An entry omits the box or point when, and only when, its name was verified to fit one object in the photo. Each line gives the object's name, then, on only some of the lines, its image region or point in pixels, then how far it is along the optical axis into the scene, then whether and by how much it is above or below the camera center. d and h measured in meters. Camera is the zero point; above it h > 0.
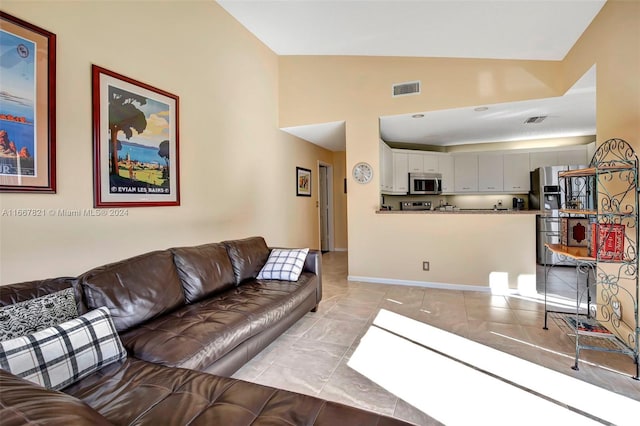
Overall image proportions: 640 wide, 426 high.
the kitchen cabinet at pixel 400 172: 5.76 +0.76
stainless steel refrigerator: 5.28 +0.24
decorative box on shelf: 2.41 -0.18
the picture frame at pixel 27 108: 1.78 +0.67
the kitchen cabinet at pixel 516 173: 5.89 +0.76
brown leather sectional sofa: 1.00 -0.68
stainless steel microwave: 5.93 +0.55
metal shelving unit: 1.97 -0.30
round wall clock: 4.32 +0.58
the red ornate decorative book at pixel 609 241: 1.96 -0.21
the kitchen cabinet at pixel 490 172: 6.04 +0.79
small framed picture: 5.44 +0.57
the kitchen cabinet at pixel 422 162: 5.92 +1.00
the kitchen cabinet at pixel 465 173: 6.16 +0.80
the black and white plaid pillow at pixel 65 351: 1.11 -0.57
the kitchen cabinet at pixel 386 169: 4.73 +0.73
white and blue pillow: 2.85 -0.52
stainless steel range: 6.35 +0.14
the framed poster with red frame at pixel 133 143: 2.29 +0.61
